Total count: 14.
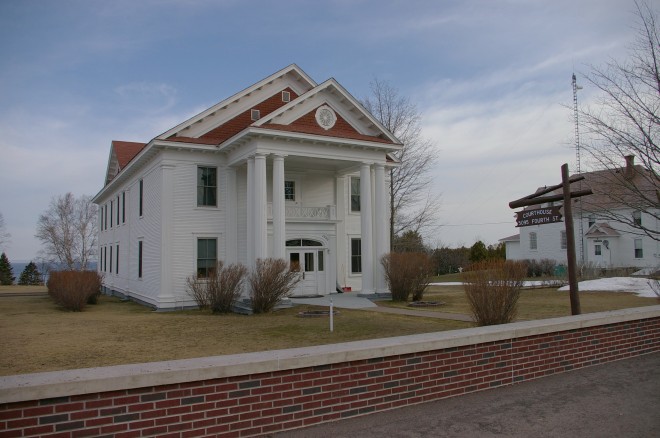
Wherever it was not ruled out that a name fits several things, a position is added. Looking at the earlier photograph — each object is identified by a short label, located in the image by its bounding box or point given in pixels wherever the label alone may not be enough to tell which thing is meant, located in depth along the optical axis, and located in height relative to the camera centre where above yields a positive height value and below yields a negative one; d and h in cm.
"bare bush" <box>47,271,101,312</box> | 2023 -64
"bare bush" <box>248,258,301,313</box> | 1723 -50
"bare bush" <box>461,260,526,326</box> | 1104 -57
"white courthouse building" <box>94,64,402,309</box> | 2027 +326
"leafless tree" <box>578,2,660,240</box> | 1370 +237
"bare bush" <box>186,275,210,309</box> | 1858 -75
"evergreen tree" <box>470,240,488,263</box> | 4794 +115
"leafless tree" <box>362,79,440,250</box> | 3734 +632
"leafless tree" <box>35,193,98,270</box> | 7250 +537
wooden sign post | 1027 +89
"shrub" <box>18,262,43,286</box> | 5997 -35
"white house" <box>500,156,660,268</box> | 4062 +146
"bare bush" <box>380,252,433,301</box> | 2067 -33
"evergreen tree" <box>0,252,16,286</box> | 5568 +16
